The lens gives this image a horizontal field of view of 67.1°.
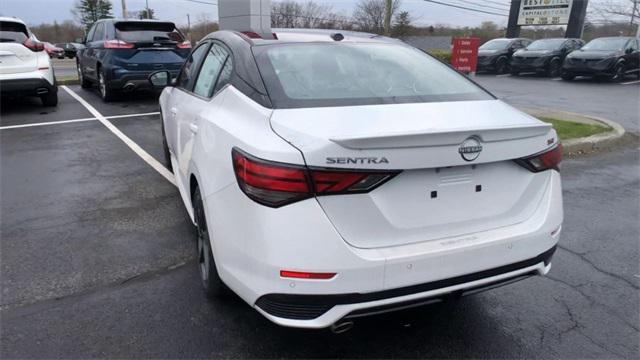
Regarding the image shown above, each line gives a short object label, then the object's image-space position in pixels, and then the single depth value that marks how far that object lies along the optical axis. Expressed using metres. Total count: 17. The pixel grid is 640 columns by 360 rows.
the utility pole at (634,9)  25.14
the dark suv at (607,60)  17.70
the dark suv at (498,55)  21.58
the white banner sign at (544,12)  27.38
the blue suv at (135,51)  9.84
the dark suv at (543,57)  19.83
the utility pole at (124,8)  38.22
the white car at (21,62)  8.39
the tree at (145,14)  63.47
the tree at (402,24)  46.75
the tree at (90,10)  66.62
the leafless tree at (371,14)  47.71
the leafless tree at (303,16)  50.16
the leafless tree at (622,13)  26.10
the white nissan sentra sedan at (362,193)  2.03
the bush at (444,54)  28.56
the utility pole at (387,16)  18.48
